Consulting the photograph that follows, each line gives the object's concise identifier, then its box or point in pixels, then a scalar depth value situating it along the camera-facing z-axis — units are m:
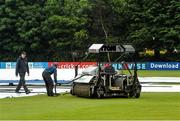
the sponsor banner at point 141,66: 60.97
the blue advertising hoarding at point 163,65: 61.56
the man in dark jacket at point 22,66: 29.84
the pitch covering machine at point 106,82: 26.58
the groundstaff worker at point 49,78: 27.94
